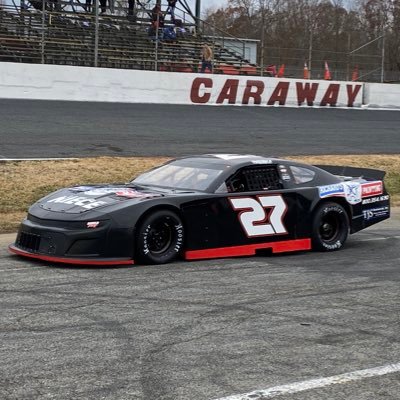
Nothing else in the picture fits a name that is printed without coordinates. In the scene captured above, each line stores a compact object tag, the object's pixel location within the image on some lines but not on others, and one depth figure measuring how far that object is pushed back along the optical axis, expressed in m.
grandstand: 27.77
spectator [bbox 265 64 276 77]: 32.19
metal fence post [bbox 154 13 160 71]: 28.70
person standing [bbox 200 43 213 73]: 29.97
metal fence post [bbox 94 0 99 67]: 27.12
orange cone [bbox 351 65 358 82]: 33.75
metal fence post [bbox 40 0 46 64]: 26.70
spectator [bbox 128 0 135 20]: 34.38
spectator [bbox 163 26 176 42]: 32.34
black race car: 8.07
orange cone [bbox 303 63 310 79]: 31.72
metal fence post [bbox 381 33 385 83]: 34.47
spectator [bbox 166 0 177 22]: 35.97
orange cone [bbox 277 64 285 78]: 32.18
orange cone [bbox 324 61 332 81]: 31.82
